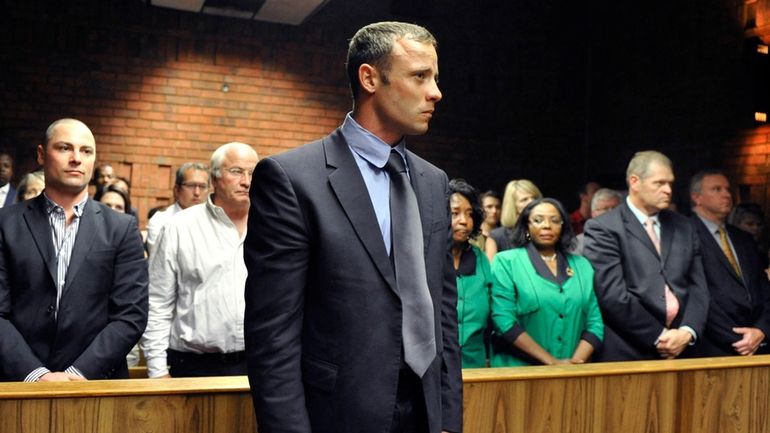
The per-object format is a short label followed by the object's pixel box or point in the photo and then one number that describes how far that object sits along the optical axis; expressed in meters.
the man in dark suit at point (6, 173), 5.04
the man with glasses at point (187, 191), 4.32
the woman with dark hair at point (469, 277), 3.10
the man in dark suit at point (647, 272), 3.13
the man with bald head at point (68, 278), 2.18
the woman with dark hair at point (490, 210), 4.90
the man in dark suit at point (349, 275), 1.38
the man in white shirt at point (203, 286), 2.54
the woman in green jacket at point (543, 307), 3.07
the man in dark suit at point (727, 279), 3.45
